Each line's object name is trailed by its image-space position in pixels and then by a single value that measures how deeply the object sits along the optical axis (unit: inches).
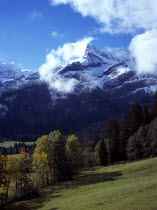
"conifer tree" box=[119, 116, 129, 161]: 4288.4
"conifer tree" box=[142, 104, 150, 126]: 4156.0
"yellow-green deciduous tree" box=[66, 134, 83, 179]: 3156.3
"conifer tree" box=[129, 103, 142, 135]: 4318.4
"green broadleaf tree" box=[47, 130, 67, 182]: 3115.2
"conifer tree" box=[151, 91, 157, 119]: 4063.7
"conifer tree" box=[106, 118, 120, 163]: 4392.5
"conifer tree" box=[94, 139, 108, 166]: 4249.5
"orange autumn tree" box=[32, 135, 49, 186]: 2952.8
